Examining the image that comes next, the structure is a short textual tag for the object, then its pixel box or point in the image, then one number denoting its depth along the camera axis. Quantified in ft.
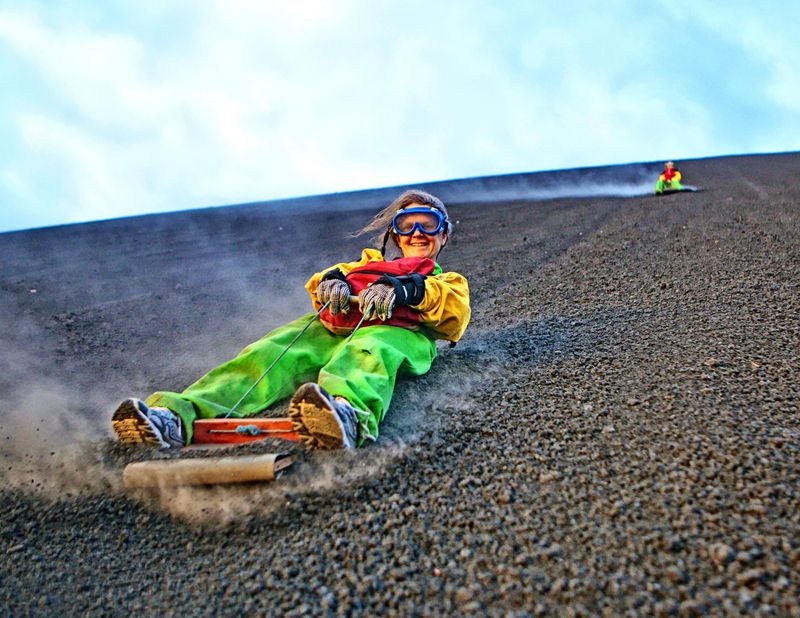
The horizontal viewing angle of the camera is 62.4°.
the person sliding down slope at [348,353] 8.34
